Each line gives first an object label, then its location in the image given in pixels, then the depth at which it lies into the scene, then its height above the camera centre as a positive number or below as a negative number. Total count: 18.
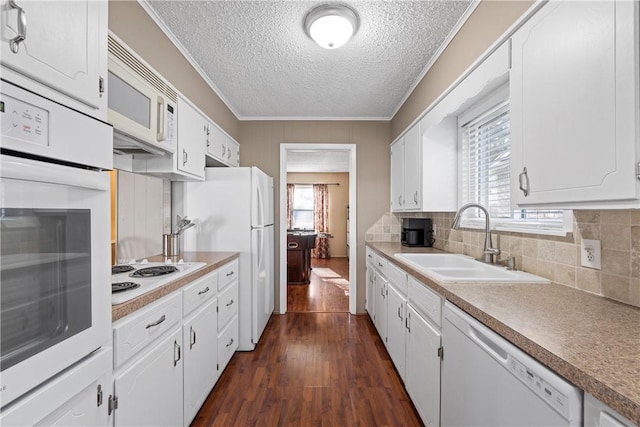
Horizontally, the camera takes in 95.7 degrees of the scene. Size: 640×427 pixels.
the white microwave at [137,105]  1.36 +0.60
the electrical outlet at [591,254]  1.17 -0.16
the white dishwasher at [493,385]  0.71 -0.52
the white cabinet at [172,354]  1.09 -0.68
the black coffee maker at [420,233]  2.95 -0.18
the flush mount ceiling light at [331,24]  1.70 +1.16
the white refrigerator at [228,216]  2.62 -0.01
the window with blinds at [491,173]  1.68 +0.31
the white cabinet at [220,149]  2.66 +0.68
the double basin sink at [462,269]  1.41 -0.32
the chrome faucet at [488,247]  1.80 -0.20
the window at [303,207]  8.16 +0.24
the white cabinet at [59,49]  0.64 +0.43
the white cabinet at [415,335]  1.48 -0.75
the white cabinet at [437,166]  2.46 +0.42
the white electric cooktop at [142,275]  1.22 -0.33
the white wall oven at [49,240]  0.64 -0.06
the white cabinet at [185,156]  1.97 +0.45
